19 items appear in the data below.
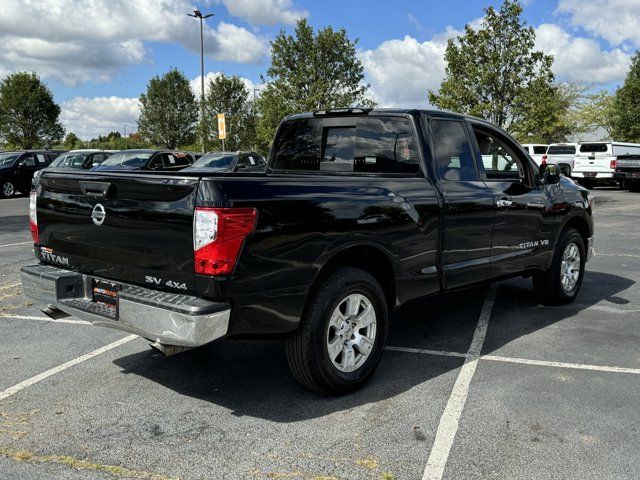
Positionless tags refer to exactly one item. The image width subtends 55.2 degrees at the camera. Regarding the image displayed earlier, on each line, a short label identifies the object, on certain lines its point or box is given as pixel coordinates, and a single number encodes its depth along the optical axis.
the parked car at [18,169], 22.27
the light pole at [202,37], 34.47
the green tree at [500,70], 20.36
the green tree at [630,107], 38.91
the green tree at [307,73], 31.81
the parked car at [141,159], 19.17
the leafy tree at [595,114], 59.19
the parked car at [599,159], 25.19
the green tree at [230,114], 42.88
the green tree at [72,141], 67.19
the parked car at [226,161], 19.64
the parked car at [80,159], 21.64
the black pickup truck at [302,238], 3.24
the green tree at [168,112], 52.72
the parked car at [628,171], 24.19
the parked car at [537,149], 29.40
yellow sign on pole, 26.09
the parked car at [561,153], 26.95
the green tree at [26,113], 46.59
